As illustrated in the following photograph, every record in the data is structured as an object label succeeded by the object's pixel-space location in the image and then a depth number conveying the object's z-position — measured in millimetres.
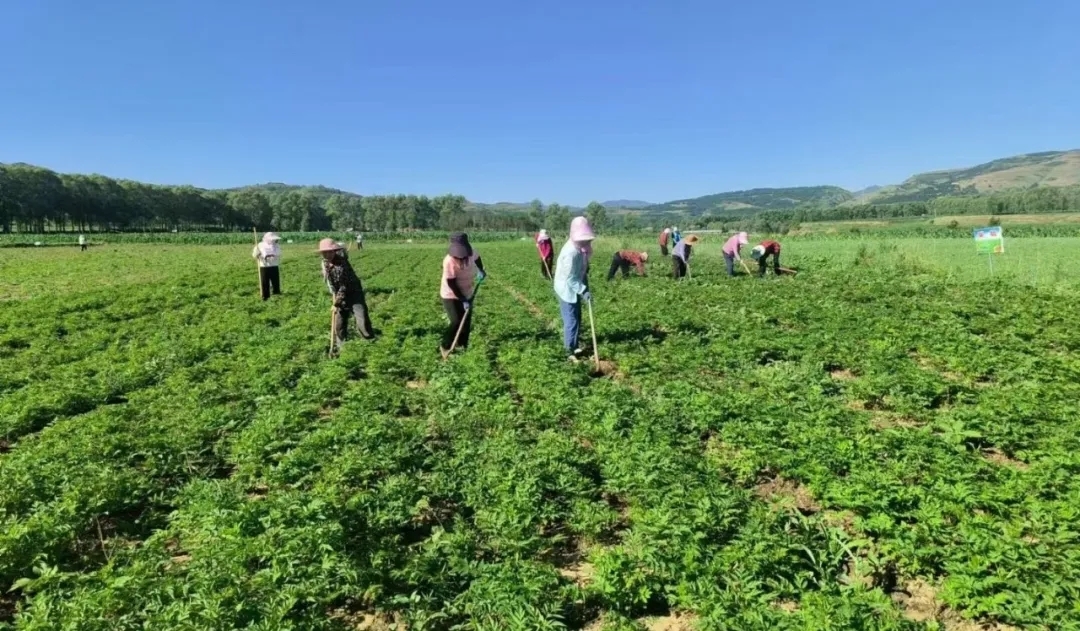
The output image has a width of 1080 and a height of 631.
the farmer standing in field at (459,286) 10836
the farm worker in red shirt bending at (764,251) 21756
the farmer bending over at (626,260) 22703
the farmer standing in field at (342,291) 11367
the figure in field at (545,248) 21544
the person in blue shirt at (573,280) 10633
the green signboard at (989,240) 20750
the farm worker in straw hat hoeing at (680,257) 22950
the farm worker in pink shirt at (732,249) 22497
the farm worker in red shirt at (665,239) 29481
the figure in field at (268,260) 17766
